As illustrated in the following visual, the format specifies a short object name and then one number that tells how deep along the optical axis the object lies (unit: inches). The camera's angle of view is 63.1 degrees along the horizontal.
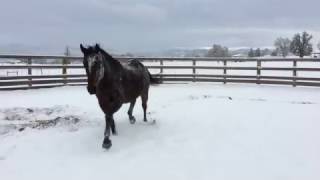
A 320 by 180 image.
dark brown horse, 157.0
